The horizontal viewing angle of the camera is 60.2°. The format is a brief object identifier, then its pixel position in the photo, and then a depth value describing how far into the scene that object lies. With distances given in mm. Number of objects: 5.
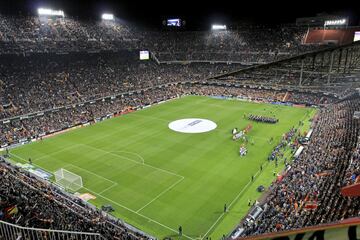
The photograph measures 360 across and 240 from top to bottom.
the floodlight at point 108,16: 70562
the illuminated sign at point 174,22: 82438
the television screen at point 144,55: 70938
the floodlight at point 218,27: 80562
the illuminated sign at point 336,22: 65688
